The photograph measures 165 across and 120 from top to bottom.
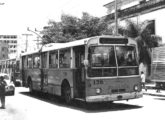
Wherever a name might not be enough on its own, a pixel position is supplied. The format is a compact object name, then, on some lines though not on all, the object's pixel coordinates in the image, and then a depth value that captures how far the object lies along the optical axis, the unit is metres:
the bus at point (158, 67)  18.52
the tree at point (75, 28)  38.03
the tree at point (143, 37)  32.41
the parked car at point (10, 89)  21.66
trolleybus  12.96
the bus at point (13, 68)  30.66
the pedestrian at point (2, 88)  14.52
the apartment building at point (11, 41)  186.62
